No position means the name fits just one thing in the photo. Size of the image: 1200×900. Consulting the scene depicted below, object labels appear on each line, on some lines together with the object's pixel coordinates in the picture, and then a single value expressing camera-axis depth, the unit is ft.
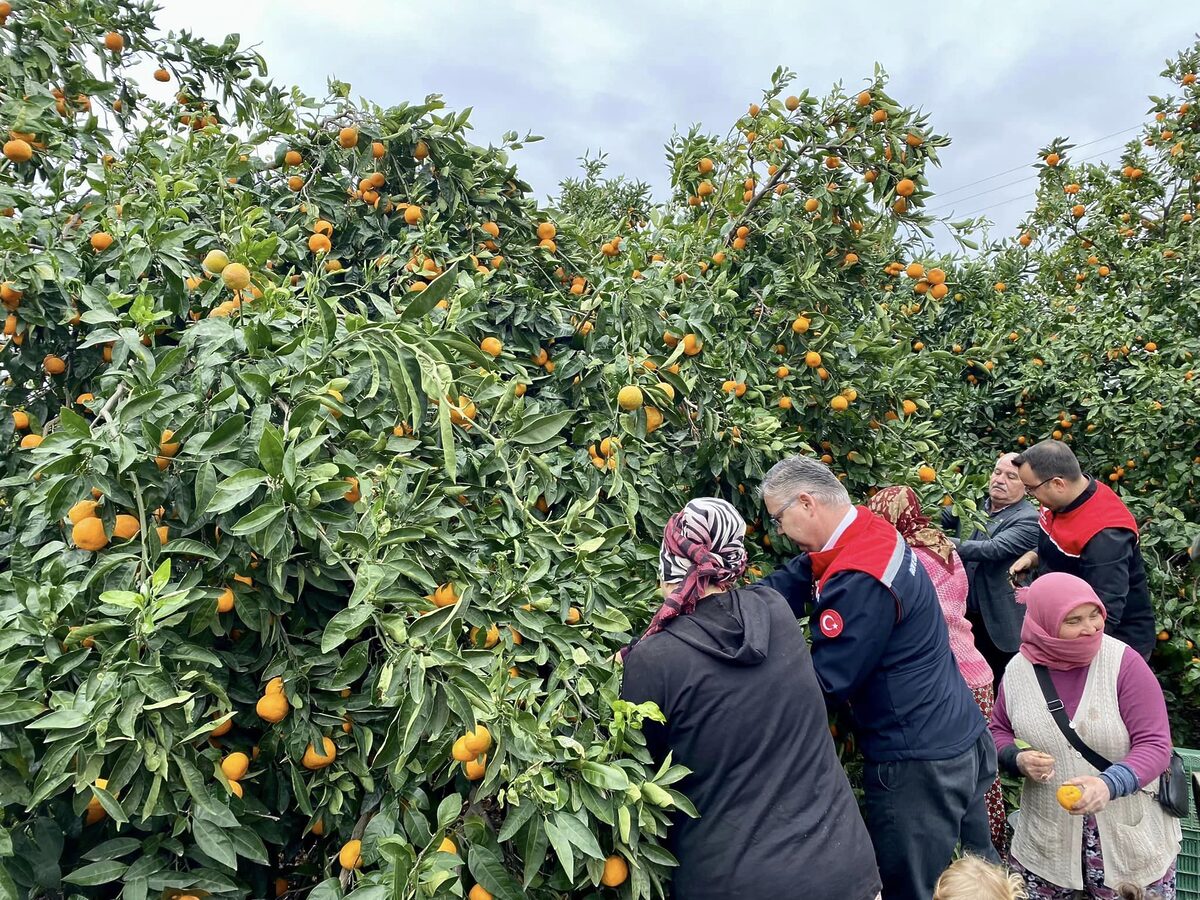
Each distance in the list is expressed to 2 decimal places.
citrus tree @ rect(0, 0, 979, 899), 3.99
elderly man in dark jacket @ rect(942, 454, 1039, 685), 10.39
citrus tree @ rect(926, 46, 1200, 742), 13.30
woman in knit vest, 6.74
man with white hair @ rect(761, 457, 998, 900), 6.28
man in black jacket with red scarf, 9.43
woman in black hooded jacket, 4.86
